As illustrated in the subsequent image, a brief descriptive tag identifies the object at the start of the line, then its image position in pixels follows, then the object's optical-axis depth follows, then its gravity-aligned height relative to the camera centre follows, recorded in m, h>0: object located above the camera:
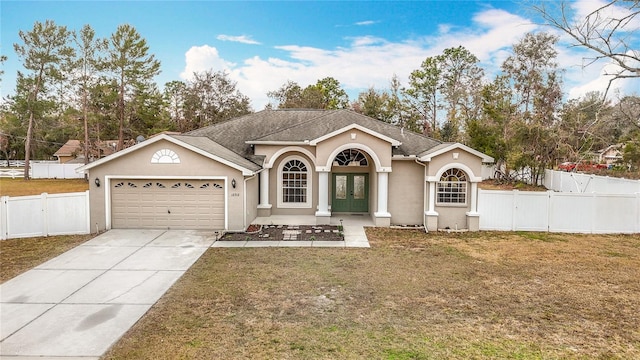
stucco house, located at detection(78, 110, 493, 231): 13.65 -0.50
